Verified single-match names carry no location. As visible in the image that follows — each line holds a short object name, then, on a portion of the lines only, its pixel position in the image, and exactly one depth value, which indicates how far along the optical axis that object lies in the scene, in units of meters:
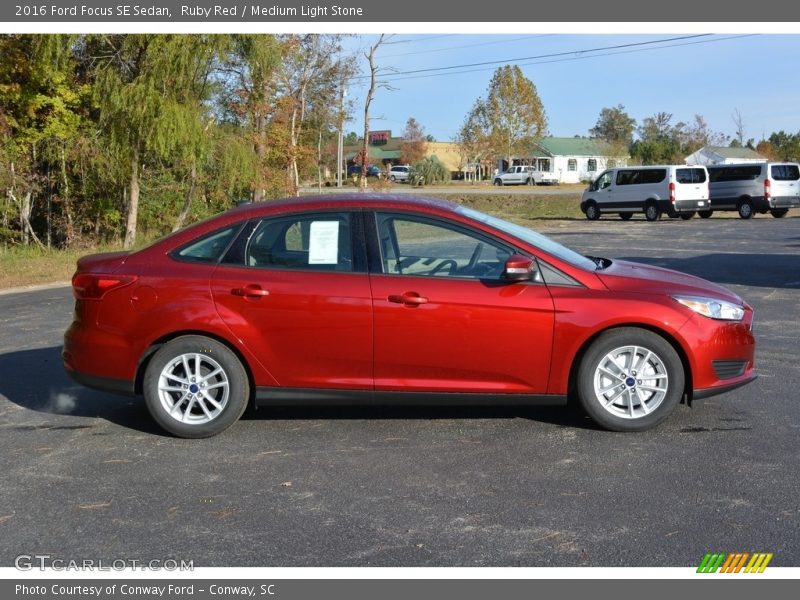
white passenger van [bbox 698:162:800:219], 31.61
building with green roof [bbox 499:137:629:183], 79.44
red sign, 108.50
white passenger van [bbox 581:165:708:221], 31.53
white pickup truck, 69.31
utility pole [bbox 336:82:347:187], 60.46
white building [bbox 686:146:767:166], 77.26
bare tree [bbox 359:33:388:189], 34.50
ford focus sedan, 5.58
